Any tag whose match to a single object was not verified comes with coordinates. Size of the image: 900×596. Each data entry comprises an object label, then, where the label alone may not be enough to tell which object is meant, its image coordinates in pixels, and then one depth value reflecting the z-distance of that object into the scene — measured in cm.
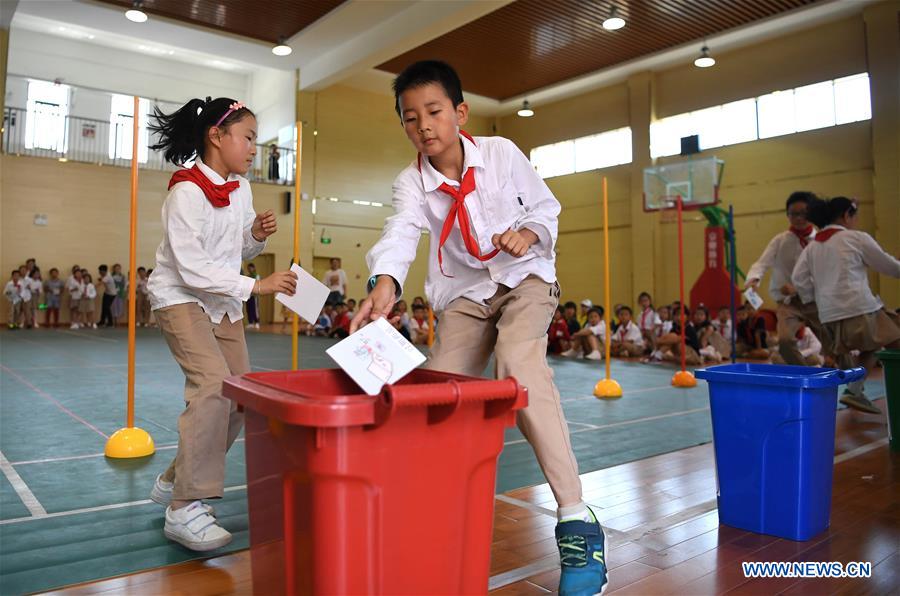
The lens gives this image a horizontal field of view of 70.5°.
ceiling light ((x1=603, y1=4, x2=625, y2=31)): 1009
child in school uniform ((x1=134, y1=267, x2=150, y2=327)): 1234
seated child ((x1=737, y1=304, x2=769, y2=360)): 855
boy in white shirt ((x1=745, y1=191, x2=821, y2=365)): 394
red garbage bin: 88
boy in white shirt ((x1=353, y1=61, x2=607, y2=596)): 141
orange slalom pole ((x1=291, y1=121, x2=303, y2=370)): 252
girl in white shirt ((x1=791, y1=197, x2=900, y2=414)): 347
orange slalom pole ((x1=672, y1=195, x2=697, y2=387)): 530
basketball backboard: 1063
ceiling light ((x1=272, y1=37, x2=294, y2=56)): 1186
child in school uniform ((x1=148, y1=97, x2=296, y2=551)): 171
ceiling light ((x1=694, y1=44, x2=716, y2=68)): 1079
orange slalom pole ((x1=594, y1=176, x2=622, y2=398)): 466
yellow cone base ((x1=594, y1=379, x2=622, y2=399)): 468
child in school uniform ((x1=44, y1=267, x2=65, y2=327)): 1196
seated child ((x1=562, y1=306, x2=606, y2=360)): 827
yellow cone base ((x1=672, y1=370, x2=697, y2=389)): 529
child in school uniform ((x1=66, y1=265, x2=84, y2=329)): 1214
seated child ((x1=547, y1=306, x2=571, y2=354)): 890
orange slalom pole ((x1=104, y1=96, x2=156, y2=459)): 268
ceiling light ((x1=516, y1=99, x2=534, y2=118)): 1468
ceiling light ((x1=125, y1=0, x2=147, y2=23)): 979
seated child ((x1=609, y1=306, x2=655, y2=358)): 862
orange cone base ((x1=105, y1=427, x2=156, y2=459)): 267
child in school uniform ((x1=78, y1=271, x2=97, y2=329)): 1234
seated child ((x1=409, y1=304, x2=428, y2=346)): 1026
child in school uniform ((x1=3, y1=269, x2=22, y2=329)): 1148
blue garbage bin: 174
